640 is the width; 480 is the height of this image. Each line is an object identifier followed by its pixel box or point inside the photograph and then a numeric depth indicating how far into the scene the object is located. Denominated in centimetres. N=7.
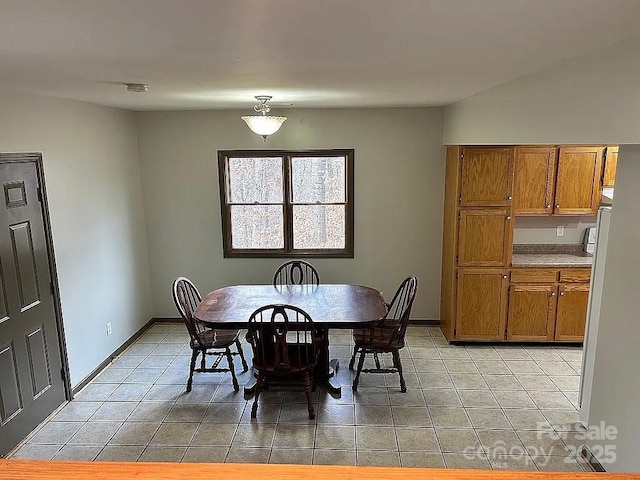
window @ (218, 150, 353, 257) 519
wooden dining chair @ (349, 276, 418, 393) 388
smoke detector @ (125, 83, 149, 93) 289
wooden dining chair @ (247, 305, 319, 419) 344
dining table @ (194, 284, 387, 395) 359
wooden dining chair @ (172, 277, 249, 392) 386
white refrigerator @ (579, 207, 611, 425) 312
